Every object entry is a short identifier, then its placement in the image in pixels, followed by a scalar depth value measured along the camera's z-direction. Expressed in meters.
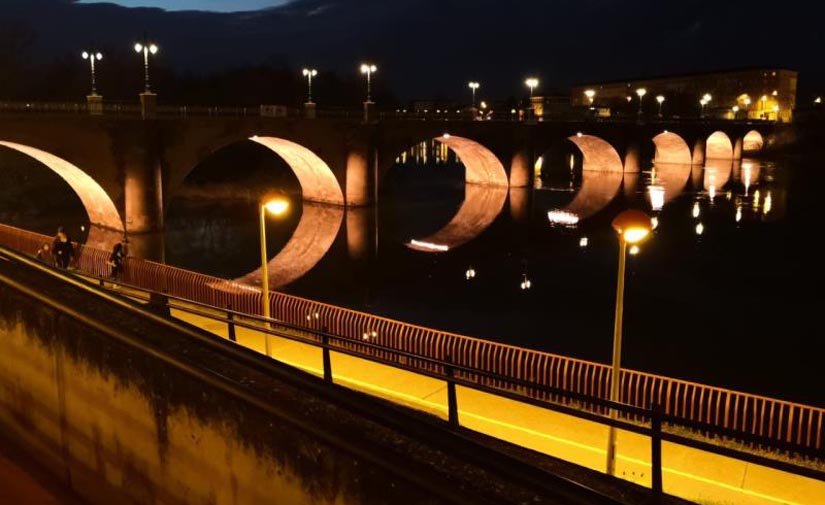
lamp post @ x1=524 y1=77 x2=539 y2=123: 67.12
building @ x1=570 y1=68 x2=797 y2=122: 142.38
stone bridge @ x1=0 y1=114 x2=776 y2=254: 34.47
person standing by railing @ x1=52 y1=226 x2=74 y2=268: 22.27
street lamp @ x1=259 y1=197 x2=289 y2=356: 17.22
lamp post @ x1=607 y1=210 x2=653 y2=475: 11.72
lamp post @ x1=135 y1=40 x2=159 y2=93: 35.56
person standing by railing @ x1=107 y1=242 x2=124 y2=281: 22.83
